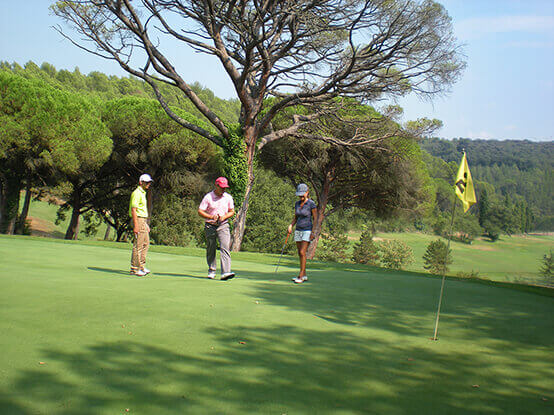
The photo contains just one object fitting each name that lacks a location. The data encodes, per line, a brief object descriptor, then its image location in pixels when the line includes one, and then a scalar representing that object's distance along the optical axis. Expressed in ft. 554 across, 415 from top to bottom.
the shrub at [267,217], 171.42
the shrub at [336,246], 195.72
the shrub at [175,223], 146.82
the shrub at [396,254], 219.37
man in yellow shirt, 31.63
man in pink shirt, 31.45
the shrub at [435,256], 217.03
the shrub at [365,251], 202.08
